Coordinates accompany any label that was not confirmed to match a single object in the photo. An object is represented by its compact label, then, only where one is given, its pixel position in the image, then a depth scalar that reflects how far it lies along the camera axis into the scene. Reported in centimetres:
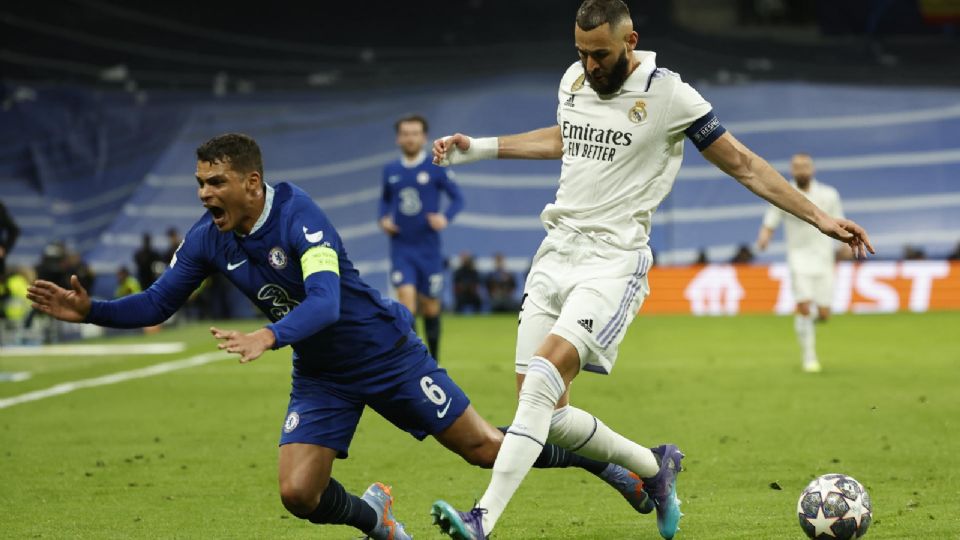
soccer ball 1191
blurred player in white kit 3087
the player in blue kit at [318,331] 1154
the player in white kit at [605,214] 1205
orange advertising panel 5412
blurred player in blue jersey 3020
